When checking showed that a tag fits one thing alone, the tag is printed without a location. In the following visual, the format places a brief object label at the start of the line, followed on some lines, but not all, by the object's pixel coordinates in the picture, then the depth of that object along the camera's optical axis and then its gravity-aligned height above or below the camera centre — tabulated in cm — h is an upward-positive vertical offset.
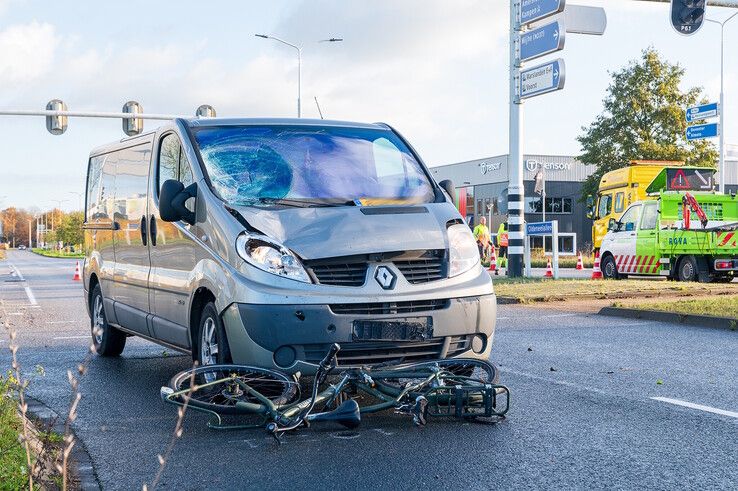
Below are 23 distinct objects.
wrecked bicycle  544 -103
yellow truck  2925 +117
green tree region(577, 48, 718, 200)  5278 +570
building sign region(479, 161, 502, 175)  7650 +448
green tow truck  2181 -41
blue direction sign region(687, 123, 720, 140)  3366 +322
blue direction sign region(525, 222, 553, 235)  2115 -14
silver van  577 -18
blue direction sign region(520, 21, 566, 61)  1967 +382
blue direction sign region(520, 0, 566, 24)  1973 +449
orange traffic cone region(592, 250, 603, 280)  2400 -123
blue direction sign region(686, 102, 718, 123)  3355 +391
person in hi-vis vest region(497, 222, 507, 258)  3097 -55
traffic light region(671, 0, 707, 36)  1816 +394
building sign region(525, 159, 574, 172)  7412 +440
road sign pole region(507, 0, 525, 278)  2084 +123
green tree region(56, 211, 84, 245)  10638 -78
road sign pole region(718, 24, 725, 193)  3506 +315
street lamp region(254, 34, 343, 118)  4125 +656
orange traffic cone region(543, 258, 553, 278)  2372 -132
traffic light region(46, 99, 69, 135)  3209 +346
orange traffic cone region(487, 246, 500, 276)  2795 -123
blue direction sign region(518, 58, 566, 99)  1956 +300
